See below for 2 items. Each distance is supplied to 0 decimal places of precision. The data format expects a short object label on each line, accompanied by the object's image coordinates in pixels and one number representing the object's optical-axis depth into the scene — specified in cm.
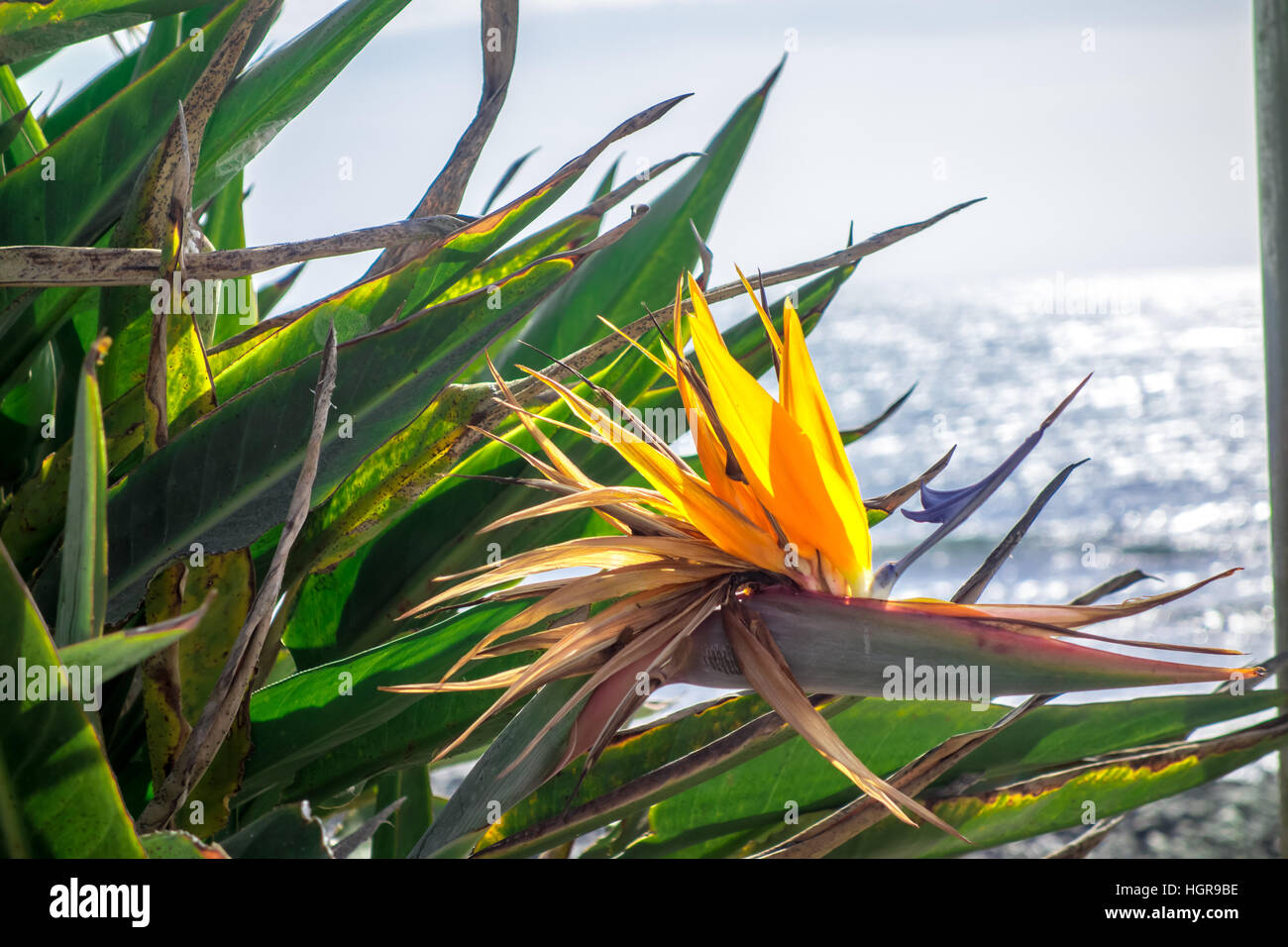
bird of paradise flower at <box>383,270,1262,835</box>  89
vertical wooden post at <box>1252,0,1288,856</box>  111
